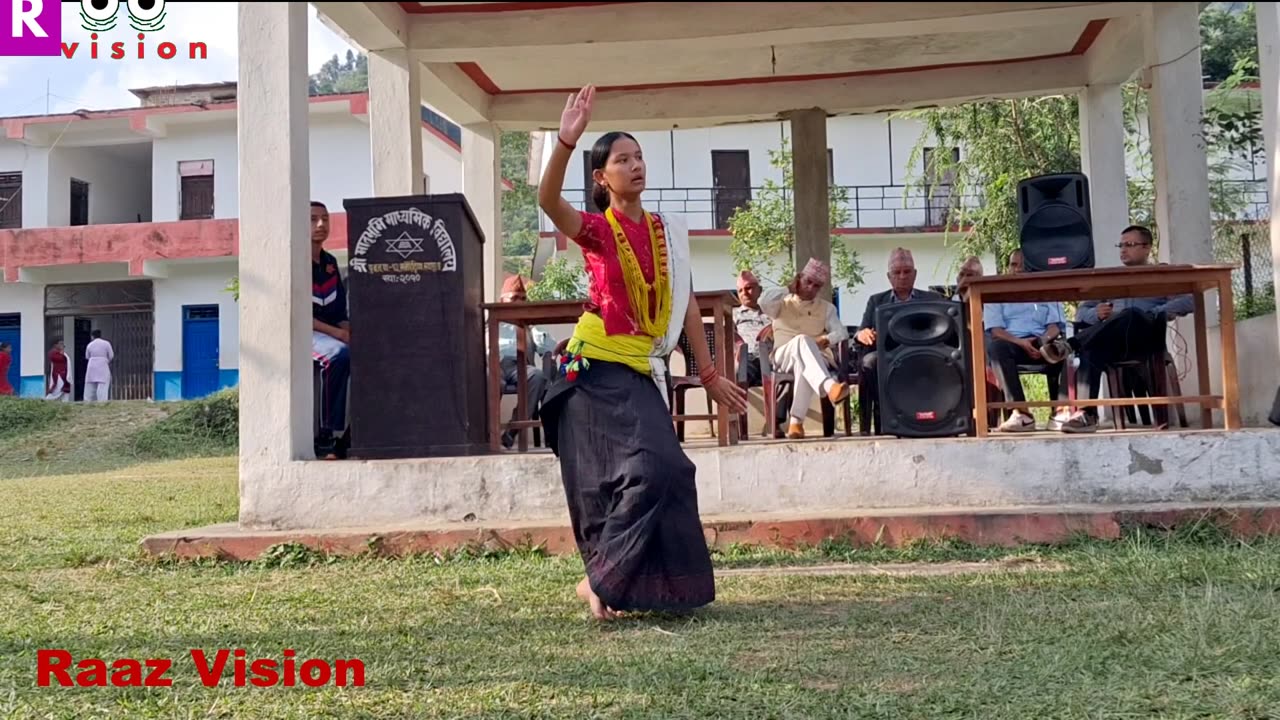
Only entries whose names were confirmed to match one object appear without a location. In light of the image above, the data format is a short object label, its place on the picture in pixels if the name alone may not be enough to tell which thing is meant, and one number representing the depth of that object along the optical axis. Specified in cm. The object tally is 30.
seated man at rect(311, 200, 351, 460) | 656
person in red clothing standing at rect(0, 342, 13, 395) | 2199
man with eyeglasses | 680
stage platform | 525
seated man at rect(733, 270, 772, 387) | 844
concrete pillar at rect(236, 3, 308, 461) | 570
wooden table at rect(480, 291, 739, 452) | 619
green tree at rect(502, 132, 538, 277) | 3359
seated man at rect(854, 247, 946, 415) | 742
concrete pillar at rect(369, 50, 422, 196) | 820
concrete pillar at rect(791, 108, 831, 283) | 1008
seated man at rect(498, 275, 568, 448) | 750
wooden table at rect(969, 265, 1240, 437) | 553
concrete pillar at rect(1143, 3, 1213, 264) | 746
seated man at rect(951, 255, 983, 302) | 579
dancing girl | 389
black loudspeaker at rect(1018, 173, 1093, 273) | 642
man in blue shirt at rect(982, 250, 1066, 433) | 769
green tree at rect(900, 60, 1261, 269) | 1628
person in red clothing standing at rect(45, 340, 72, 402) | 2448
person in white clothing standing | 2314
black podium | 582
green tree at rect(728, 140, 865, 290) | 2238
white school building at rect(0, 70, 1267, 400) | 2422
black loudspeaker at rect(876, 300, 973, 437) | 591
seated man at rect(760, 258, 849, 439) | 740
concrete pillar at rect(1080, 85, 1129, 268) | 921
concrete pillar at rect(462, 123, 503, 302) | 998
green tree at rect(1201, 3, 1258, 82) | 2347
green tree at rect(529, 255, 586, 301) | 2250
